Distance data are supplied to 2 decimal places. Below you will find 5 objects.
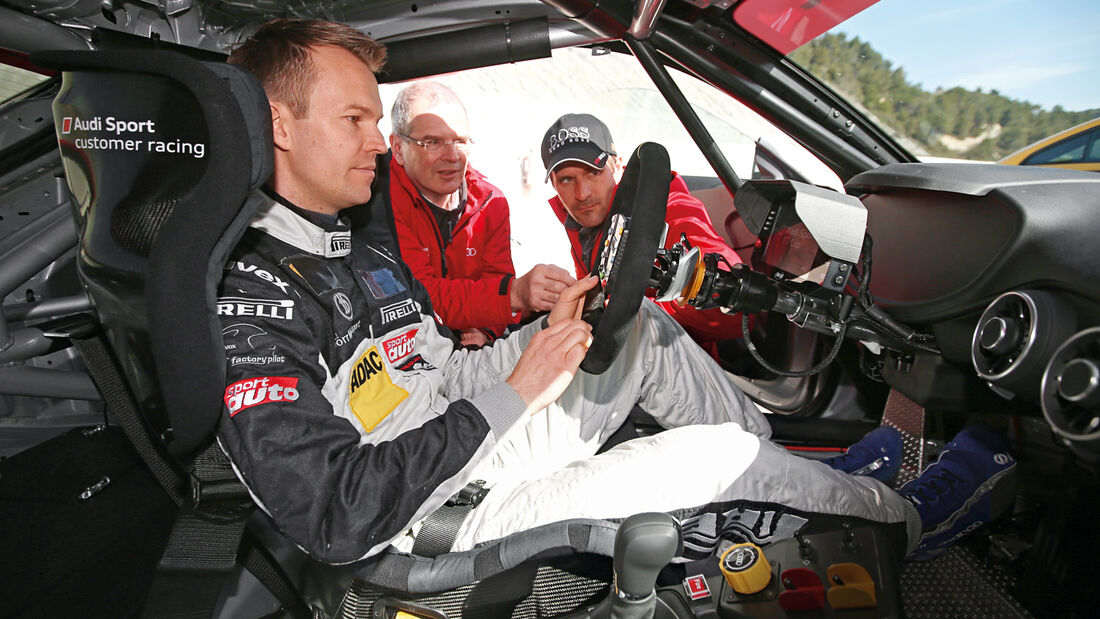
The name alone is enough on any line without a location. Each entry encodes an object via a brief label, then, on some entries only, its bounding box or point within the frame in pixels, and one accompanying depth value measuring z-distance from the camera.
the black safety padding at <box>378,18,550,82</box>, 1.89
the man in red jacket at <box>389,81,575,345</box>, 1.78
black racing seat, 0.80
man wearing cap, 1.88
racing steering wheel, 0.99
